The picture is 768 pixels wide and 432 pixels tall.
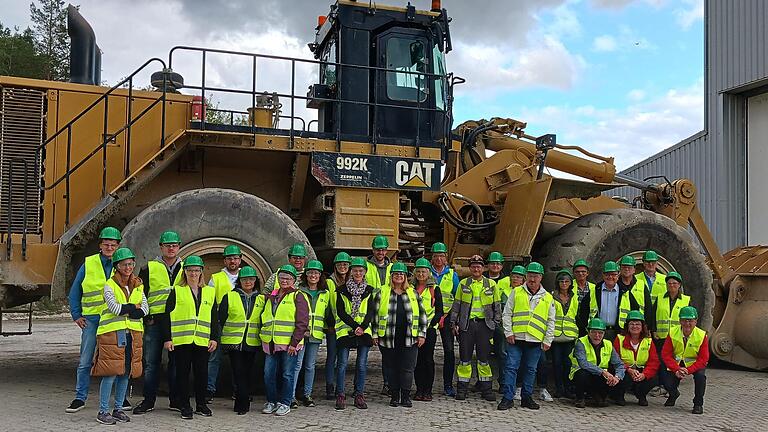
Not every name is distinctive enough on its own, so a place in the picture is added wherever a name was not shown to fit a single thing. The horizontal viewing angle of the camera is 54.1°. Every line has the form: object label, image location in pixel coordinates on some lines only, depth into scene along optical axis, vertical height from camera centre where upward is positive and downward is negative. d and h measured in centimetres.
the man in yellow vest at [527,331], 762 -80
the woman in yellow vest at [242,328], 703 -76
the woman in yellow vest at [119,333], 639 -75
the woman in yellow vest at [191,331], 674 -76
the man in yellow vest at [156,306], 684 -55
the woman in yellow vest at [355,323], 746 -73
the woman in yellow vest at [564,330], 796 -81
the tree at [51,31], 3203 +1019
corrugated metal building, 1673 +301
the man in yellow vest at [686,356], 775 -105
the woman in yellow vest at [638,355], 781 -105
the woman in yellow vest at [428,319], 780 -71
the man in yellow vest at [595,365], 779 -115
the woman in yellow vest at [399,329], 755 -79
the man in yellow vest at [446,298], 816 -51
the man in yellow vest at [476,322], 802 -76
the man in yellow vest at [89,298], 661 -47
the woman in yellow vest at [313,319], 739 -70
